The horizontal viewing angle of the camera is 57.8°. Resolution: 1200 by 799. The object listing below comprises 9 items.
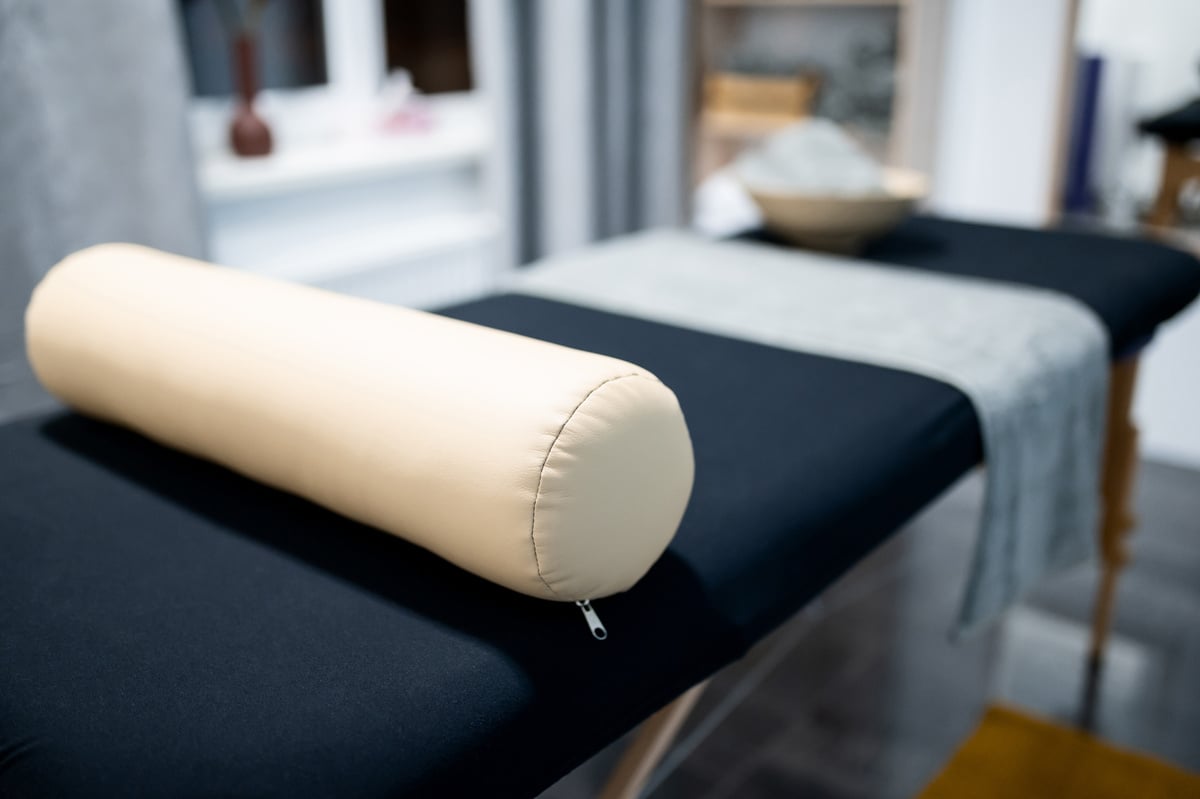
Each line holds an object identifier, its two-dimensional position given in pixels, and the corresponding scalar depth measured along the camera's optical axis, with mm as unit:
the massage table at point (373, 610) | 687
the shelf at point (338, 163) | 2428
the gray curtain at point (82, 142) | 1999
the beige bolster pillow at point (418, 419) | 770
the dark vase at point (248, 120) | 2488
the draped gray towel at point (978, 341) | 1315
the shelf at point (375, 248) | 2645
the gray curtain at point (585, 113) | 3006
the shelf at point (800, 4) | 3203
